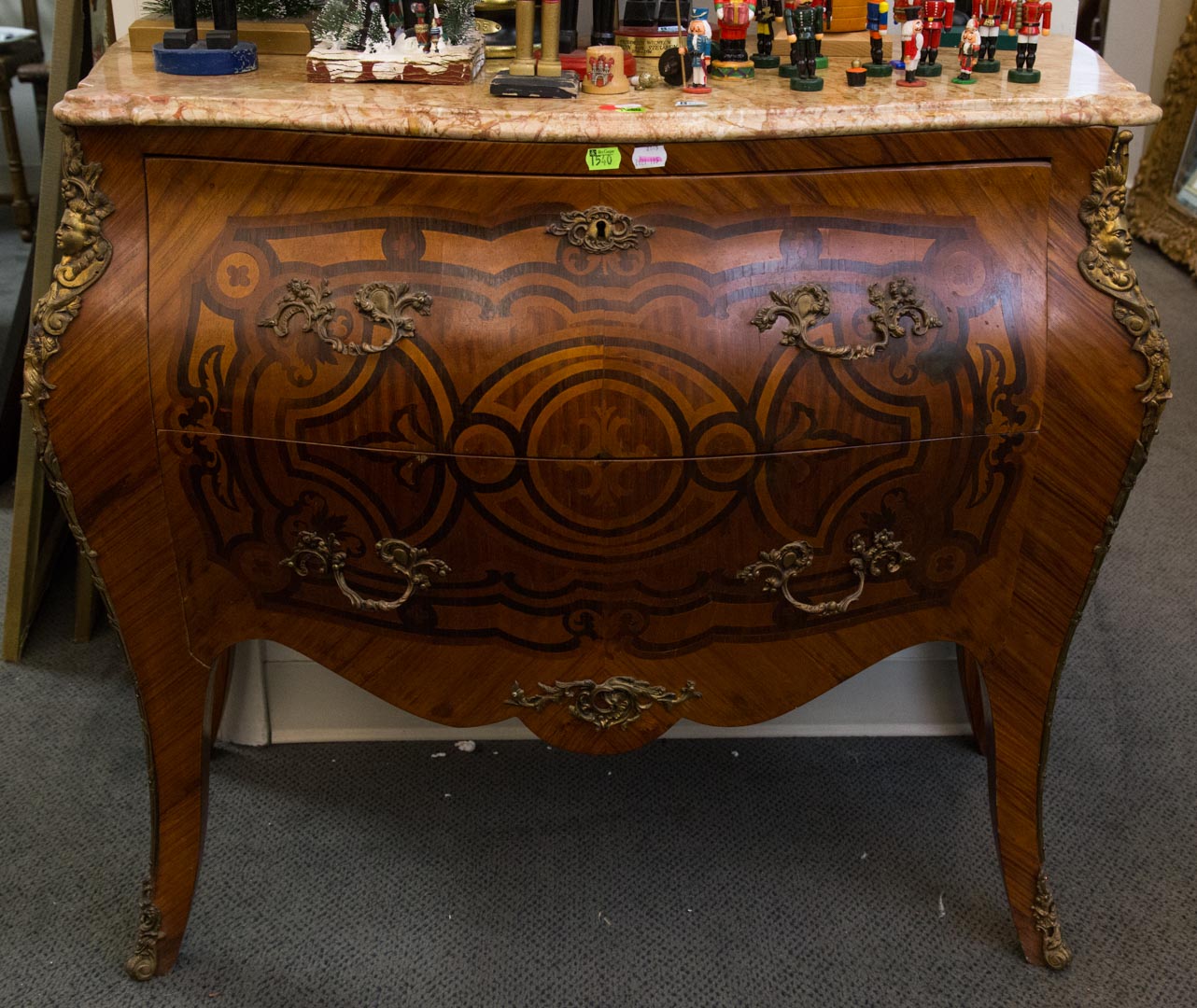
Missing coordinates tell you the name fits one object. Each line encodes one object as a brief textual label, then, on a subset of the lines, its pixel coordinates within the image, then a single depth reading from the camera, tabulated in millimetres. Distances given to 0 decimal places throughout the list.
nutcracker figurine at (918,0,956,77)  1344
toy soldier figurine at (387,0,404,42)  1336
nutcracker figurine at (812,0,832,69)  1391
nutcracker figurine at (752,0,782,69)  1405
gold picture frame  3826
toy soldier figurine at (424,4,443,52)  1339
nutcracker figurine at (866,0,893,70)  1360
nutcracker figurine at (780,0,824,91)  1299
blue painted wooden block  1330
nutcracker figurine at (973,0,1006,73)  1376
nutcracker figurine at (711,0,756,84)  1353
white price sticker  1219
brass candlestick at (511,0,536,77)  1357
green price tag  1218
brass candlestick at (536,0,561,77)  1351
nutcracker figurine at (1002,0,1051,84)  1331
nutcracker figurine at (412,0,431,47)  1316
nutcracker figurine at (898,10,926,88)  1320
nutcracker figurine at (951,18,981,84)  1336
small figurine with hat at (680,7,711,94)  1303
